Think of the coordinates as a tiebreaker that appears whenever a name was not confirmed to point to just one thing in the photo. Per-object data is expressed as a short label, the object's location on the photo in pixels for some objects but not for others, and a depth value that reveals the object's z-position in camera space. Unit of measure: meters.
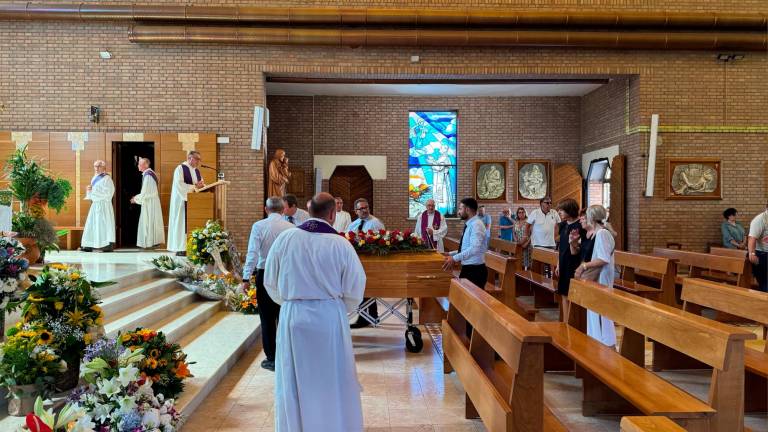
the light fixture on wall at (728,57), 12.96
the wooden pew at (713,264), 8.12
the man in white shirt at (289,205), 6.59
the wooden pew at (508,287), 7.36
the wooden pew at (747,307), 4.39
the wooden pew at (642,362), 3.16
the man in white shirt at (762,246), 8.44
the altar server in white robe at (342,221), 12.63
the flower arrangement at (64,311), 4.04
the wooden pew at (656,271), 7.69
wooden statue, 12.91
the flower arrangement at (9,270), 4.12
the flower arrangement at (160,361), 4.46
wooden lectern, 11.07
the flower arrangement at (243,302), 8.70
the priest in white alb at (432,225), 12.65
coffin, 6.63
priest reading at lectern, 11.32
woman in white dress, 5.60
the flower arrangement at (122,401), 3.02
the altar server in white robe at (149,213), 11.79
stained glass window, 17.39
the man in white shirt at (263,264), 6.15
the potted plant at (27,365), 3.85
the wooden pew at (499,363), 3.22
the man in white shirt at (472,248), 6.99
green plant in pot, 8.33
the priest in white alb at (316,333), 3.99
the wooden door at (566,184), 16.77
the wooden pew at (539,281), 8.85
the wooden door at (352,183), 17.19
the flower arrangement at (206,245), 9.89
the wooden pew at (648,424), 2.18
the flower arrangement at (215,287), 8.98
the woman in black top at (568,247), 6.00
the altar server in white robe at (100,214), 11.45
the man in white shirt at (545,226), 14.23
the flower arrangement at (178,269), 9.16
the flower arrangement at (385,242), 7.01
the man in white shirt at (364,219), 9.41
